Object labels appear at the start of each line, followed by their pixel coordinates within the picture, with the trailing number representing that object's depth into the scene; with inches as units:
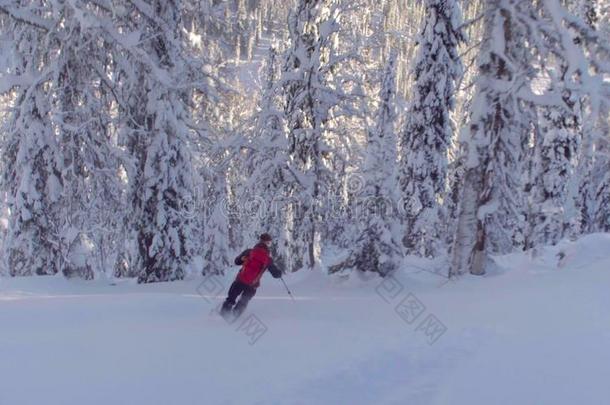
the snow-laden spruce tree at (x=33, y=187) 493.0
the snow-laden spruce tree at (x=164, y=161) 494.0
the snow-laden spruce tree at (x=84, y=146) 463.8
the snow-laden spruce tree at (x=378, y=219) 538.9
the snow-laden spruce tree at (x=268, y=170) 601.9
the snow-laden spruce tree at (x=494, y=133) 387.2
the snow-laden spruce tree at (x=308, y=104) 587.5
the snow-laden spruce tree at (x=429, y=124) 770.2
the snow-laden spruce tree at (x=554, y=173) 827.4
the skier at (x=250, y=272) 335.9
